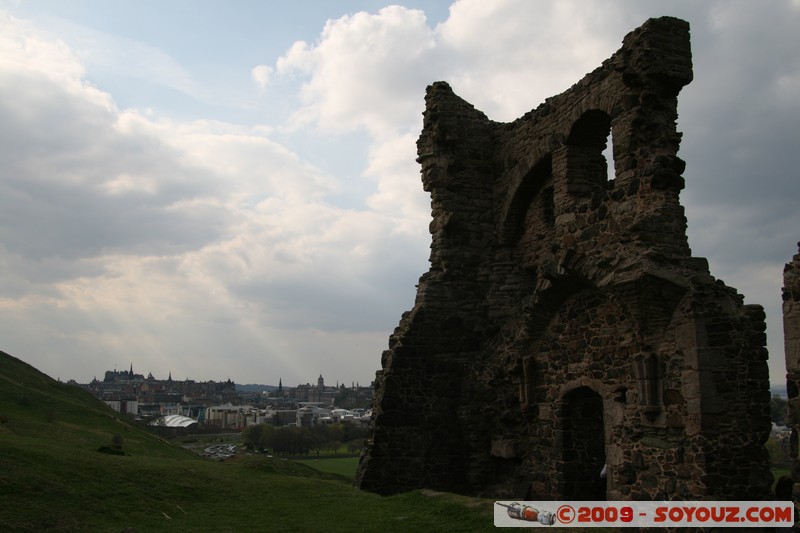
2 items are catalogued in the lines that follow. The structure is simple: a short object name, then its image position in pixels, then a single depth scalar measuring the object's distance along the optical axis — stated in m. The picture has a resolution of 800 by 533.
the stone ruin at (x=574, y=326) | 9.54
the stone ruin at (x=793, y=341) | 7.18
